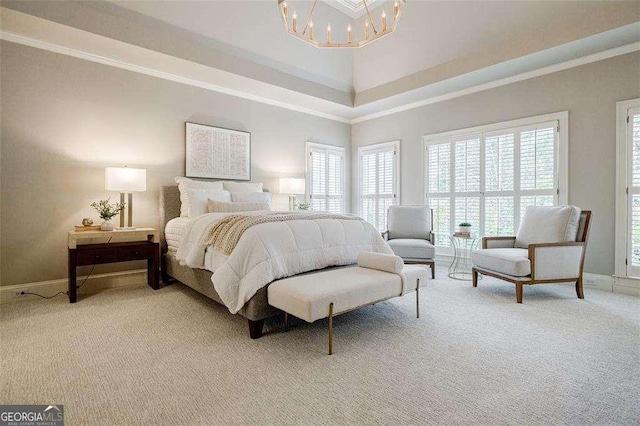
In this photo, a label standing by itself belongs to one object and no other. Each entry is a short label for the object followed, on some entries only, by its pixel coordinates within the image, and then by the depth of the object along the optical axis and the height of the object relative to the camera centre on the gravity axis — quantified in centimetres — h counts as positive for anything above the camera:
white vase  348 -19
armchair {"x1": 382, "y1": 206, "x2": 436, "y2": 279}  441 -33
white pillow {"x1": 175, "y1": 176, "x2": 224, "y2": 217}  408 +31
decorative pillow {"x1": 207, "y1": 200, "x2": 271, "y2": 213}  389 +2
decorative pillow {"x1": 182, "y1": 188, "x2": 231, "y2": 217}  395 +12
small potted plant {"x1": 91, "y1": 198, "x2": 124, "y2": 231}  349 -1
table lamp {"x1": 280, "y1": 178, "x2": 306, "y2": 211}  533 +40
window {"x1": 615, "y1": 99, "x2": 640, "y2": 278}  354 +19
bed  232 -60
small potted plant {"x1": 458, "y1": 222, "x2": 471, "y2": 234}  438 -27
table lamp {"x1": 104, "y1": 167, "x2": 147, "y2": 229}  352 +33
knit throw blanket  254 -14
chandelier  257 +154
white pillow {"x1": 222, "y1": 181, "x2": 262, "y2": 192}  463 +33
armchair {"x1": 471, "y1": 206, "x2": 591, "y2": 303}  326 -49
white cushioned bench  205 -56
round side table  485 -72
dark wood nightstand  325 -45
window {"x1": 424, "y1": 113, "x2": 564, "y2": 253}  418 +52
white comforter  238 -36
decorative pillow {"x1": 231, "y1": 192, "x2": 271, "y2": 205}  436 +16
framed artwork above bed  459 +86
